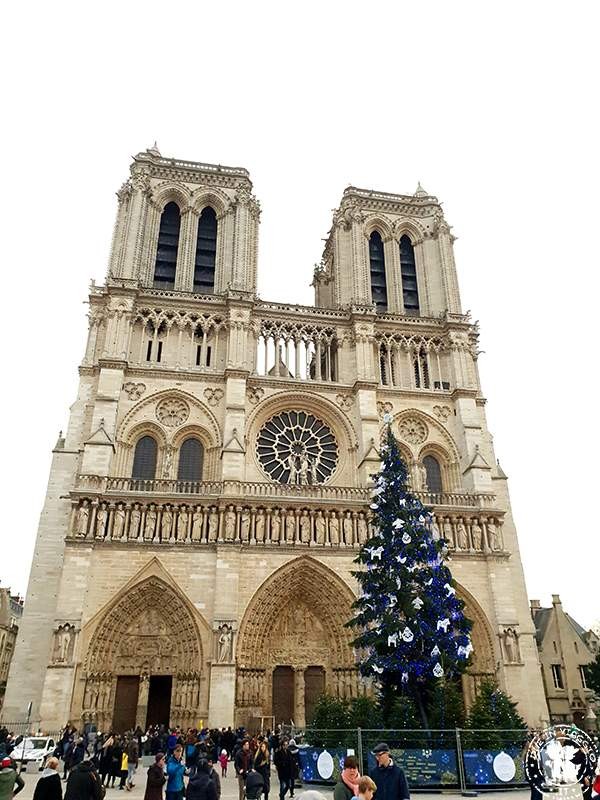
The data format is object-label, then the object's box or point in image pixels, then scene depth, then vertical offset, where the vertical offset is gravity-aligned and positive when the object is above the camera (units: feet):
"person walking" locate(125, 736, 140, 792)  49.09 -3.43
